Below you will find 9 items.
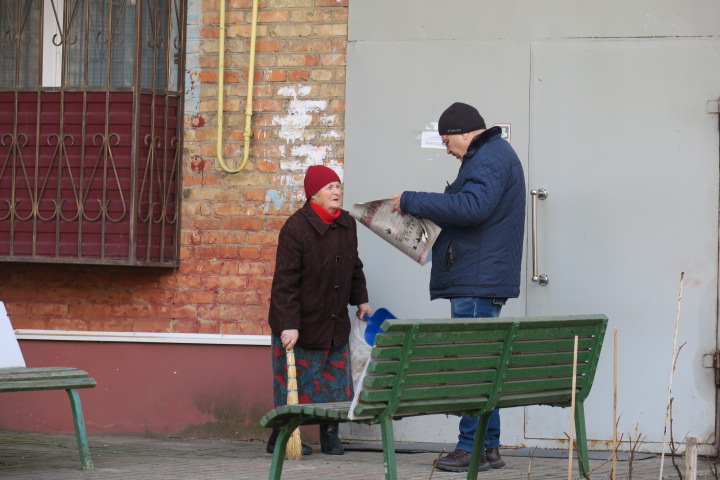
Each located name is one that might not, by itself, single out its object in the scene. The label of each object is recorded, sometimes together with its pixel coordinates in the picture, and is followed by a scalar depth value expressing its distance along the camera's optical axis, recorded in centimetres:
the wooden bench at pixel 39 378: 1145
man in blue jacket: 1192
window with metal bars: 1500
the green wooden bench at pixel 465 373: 797
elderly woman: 1333
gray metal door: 1395
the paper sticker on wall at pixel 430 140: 1459
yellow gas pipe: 1495
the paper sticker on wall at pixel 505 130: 1433
